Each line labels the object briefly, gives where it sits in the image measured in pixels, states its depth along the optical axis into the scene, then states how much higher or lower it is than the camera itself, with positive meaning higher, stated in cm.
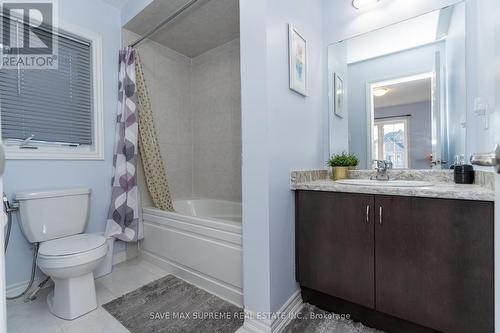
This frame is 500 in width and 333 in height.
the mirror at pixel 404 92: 154 +49
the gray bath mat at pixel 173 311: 141 -93
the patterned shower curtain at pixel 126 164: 212 +1
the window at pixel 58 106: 175 +47
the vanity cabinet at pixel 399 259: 106 -49
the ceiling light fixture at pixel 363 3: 172 +113
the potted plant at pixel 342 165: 180 -2
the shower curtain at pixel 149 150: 222 +13
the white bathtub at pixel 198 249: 162 -65
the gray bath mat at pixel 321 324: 139 -95
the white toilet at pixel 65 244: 144 -50
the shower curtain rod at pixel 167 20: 179 +117
